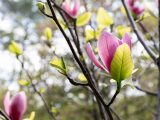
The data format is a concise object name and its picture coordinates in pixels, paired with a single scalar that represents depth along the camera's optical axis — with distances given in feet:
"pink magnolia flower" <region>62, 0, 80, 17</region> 3.80
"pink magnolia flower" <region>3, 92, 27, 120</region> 2.72
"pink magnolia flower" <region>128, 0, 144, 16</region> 4.12
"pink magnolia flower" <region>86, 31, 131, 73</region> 2.11
